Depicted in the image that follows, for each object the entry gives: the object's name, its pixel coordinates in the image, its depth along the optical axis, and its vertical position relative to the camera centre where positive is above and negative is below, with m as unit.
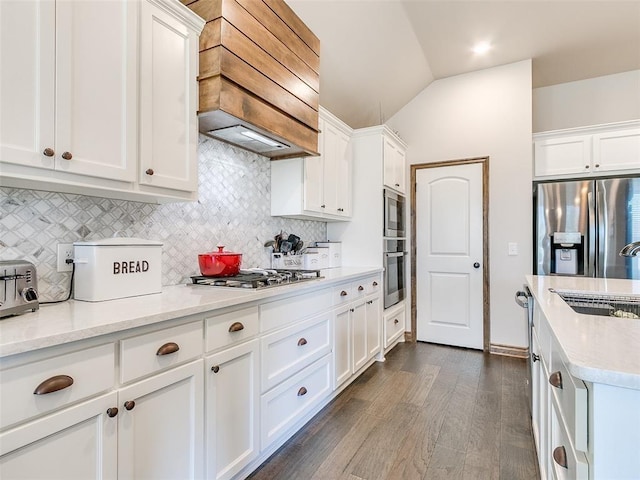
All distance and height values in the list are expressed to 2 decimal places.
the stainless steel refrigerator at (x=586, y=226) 3.16 +0.14
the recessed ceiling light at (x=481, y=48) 3.33 +1.88
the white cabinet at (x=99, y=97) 1.11 +0.55
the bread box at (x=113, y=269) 1.42 -0.12
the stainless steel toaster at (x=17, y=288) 1.07 -0.15
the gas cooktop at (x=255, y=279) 1.82 -0.21
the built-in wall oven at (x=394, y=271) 3.41 -0.31
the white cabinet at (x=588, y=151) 3.31 +0.89
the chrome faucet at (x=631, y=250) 1.46 -0.04
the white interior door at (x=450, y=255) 3.70 -0.15
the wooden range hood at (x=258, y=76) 1.72 +0.93
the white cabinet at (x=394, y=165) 3.47 +0.81
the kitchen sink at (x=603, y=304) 1.63 -0.31
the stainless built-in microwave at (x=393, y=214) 3.43 +0.29
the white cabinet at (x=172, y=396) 0.92 -0.55
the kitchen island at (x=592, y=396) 0.68 -0.34
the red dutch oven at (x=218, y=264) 1.98 -0.13
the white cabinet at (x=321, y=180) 2.72 +0.52
